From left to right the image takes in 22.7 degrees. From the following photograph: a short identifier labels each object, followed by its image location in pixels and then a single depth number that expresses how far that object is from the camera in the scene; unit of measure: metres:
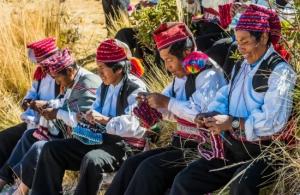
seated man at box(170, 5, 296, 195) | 4.28
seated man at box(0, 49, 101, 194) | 5.81
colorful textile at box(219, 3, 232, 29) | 6.04
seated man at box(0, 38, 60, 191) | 6.23
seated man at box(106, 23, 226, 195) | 4.77
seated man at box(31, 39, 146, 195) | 5.27
